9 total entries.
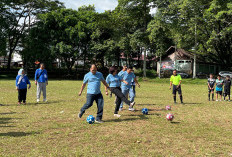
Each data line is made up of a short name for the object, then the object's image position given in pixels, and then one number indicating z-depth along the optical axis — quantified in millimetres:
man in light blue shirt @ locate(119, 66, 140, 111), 10445
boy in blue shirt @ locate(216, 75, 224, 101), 15577
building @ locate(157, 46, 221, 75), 49062
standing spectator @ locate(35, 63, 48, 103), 12462
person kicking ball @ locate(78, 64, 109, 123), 7825
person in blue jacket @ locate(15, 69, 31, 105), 11883
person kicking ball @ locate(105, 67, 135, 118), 9043
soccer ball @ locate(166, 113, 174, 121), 7997
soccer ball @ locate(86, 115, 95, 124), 7684
